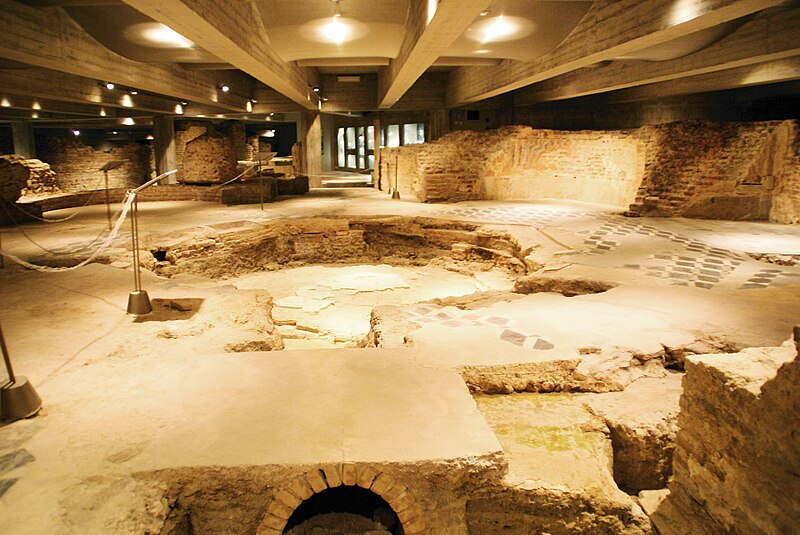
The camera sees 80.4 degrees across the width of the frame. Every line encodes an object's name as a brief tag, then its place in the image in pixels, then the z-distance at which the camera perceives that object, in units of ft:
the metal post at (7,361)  9.27
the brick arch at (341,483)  8.04
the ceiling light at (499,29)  27.07
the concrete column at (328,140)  95.55
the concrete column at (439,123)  62.69
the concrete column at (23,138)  72.69
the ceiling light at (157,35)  27.32
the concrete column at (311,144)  62.64
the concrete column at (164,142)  61.77
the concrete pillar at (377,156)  61.36
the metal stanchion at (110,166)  26.98
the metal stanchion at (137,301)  15.96
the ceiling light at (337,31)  28.99
